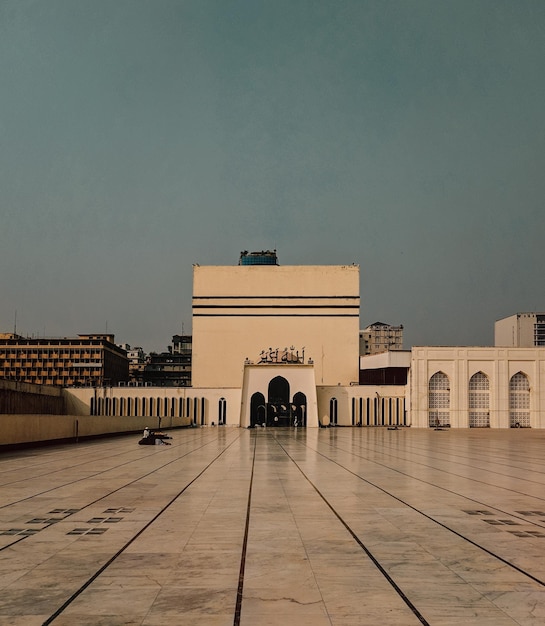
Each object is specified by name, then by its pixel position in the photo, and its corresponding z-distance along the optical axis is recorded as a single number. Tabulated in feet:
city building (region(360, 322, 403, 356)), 641.40
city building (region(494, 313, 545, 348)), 510.99
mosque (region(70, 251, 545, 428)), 245.86
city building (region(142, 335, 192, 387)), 473.26
